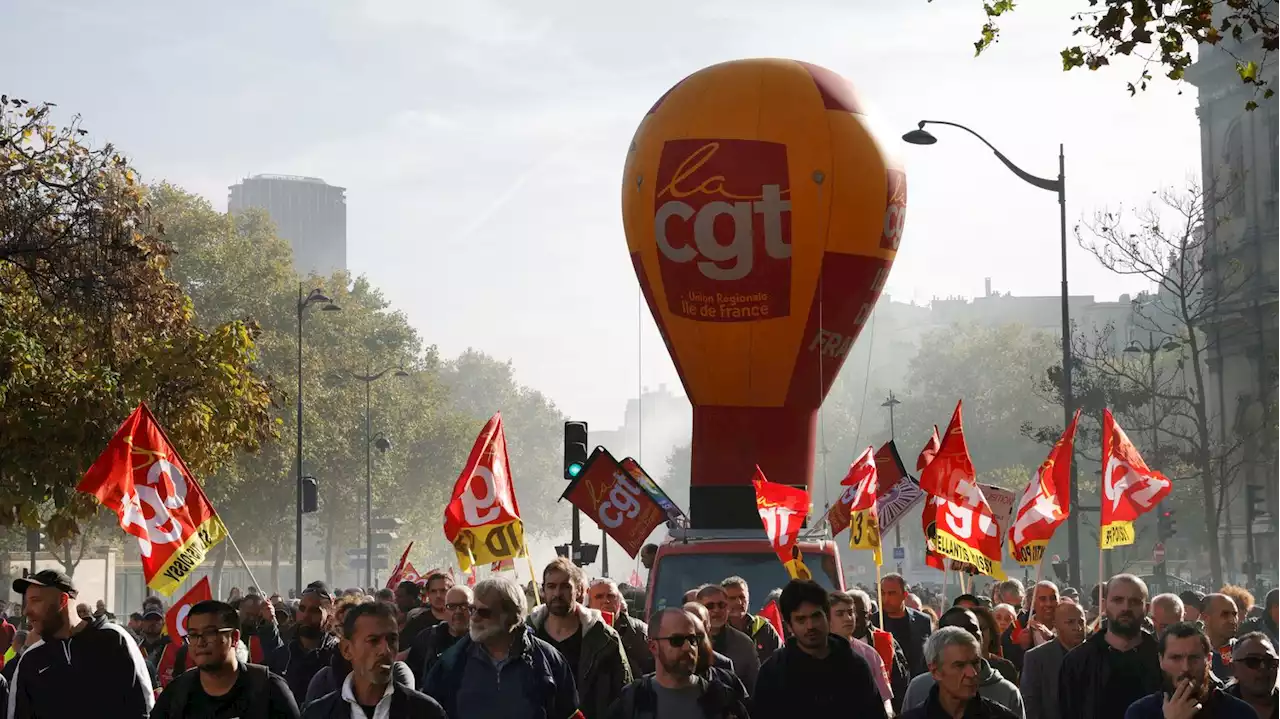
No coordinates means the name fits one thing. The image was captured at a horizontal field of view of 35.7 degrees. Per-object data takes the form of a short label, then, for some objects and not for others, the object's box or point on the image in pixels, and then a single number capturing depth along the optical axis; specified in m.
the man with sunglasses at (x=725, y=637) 11.45
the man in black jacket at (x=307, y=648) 12.31
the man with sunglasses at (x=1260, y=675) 8.38
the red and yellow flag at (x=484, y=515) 12.99
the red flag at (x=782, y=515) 16.05
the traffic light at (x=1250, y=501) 43.53
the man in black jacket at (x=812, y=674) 8.55
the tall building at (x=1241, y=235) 68.62
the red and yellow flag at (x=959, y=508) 15.28
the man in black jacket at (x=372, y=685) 7.55
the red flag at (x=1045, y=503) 15.82
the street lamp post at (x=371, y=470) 57.94
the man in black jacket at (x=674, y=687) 8.23
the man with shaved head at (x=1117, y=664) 10.30
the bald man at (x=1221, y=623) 11.77
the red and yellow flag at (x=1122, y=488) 14.84
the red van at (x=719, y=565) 17.11
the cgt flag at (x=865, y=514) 15.20
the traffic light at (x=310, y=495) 44.22
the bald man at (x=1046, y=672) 10.94
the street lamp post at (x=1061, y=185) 26.12
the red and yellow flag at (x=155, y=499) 12.35
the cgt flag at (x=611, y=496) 22.41
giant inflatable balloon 23.56
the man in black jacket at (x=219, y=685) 7.81
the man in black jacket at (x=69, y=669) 9.25
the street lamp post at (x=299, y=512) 45.66
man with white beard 8.62
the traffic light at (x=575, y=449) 24.55
